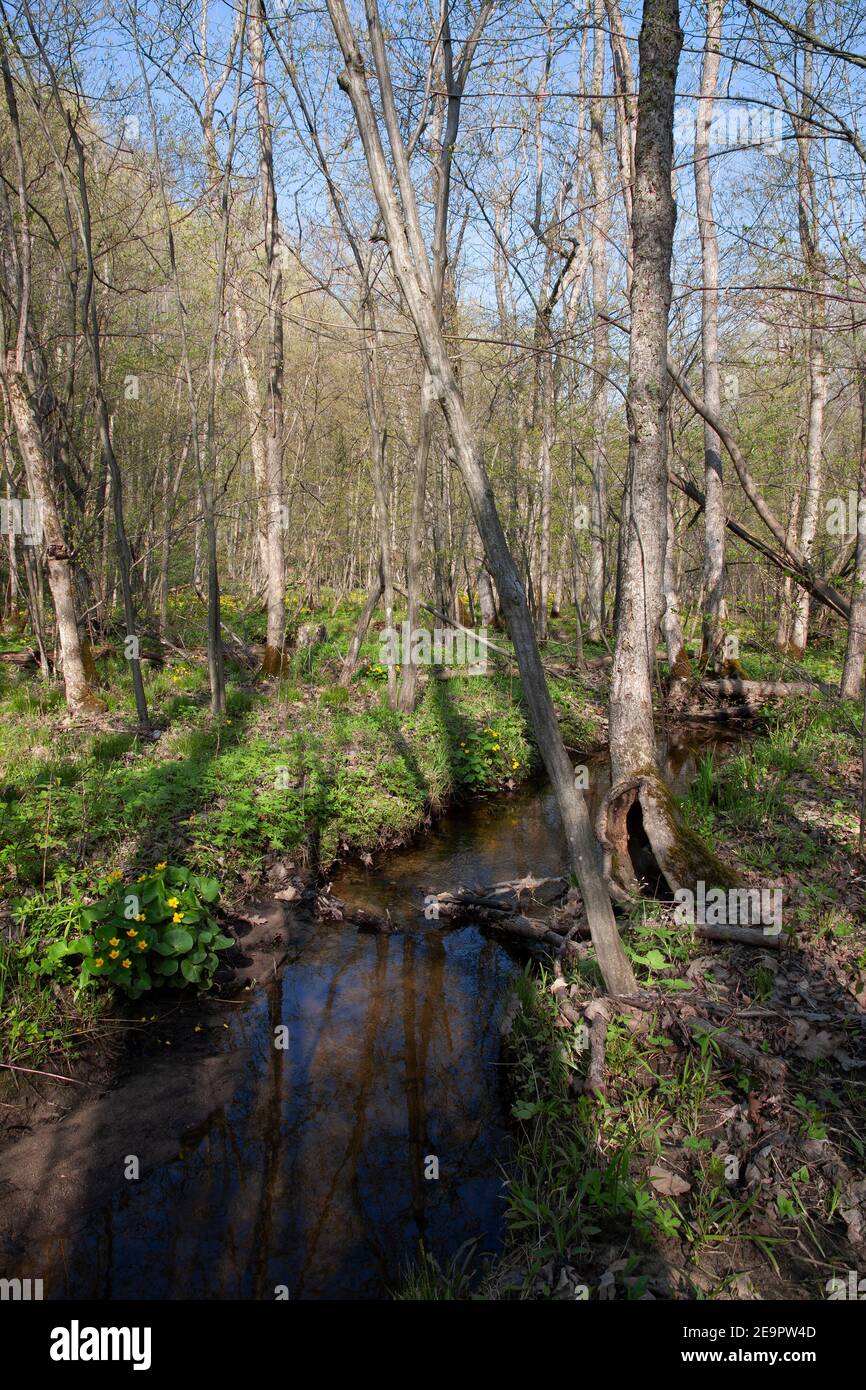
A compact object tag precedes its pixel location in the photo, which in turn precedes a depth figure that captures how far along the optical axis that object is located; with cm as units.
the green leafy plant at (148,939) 450
